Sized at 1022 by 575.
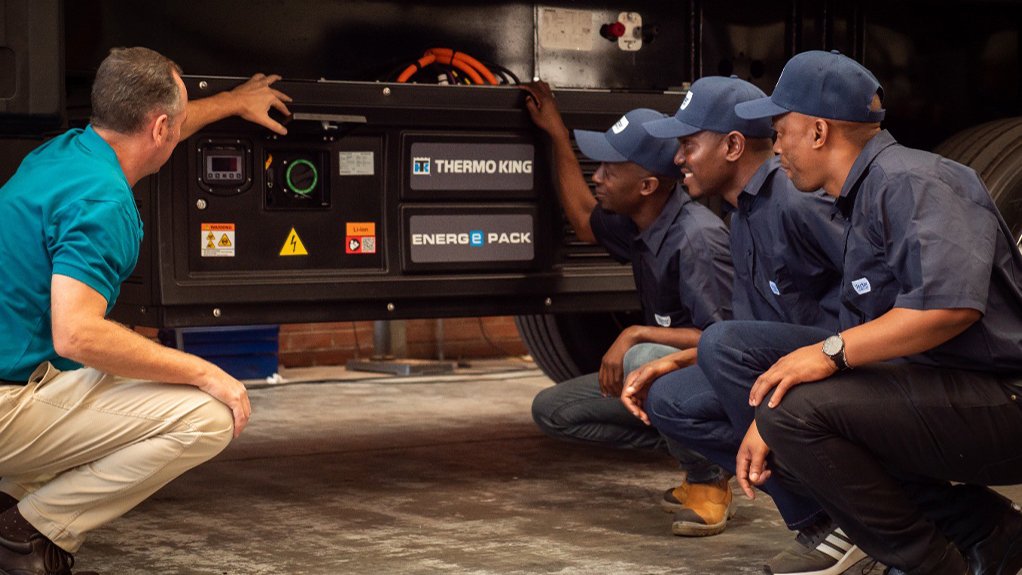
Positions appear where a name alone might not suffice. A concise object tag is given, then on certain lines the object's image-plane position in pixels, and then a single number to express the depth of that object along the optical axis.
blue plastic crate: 7.39
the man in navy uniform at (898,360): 2.75
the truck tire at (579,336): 5.45
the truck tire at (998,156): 4.77
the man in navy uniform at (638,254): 3.97
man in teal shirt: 2.97
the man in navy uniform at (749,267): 3.35
